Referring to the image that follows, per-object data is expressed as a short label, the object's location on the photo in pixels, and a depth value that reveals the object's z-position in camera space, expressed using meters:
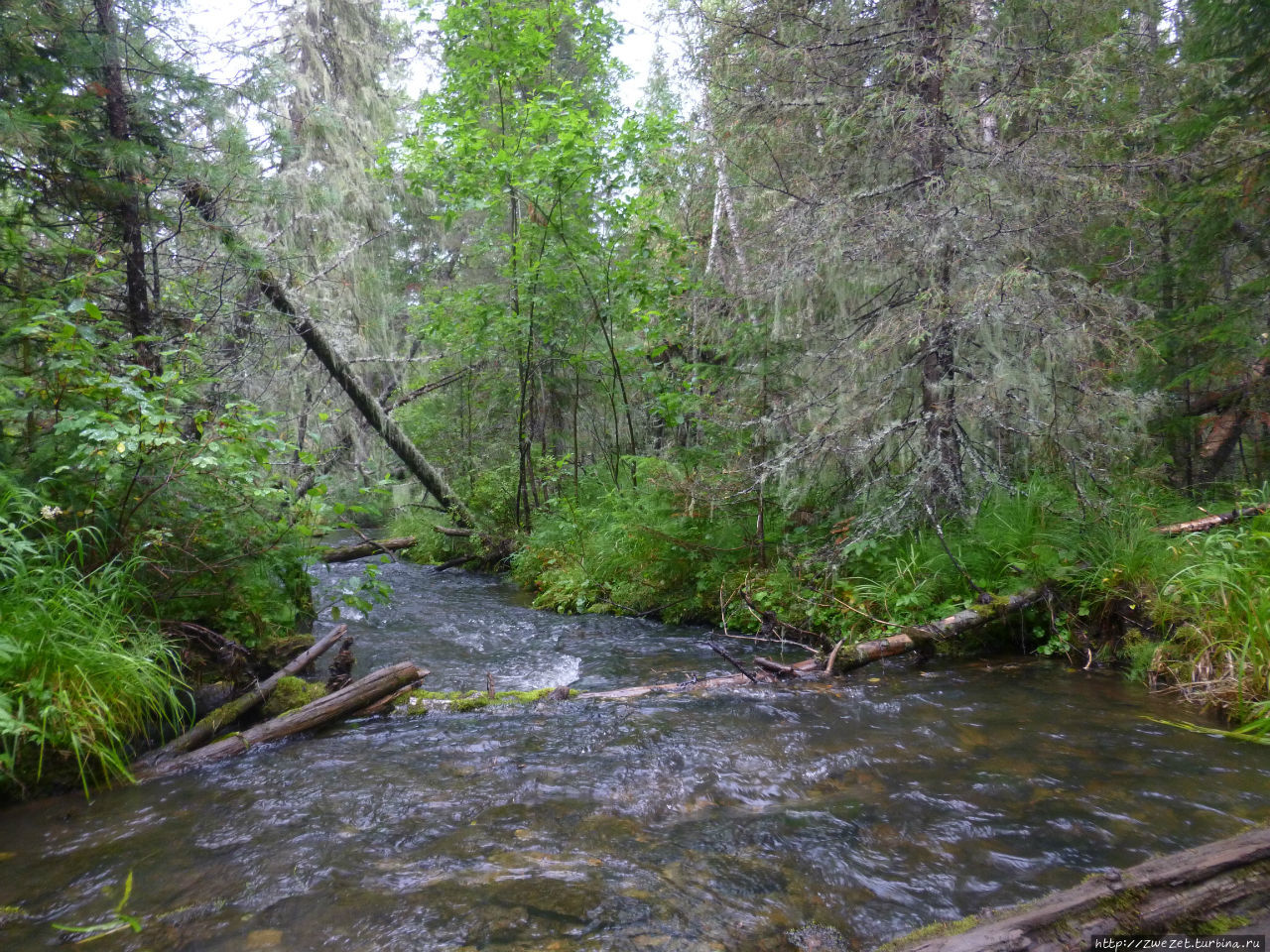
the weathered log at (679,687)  5.14
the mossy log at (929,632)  5.32
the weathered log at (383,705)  4.79
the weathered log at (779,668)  5.33
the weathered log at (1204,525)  5.59
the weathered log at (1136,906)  1.91
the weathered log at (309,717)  3.93
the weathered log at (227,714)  3.96
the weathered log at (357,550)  8.41
